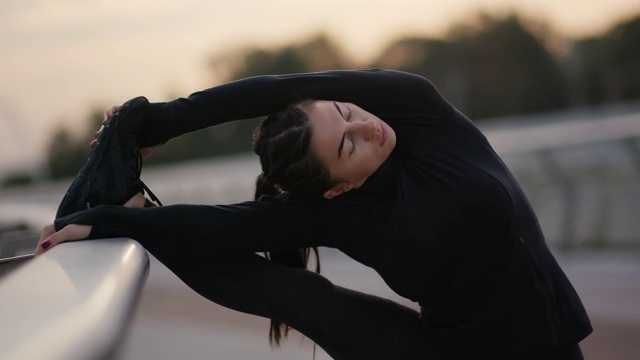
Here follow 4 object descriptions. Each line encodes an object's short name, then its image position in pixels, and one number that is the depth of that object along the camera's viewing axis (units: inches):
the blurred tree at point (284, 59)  2837.1
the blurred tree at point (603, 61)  2741.1
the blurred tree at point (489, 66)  2798.5
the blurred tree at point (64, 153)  2541.8
